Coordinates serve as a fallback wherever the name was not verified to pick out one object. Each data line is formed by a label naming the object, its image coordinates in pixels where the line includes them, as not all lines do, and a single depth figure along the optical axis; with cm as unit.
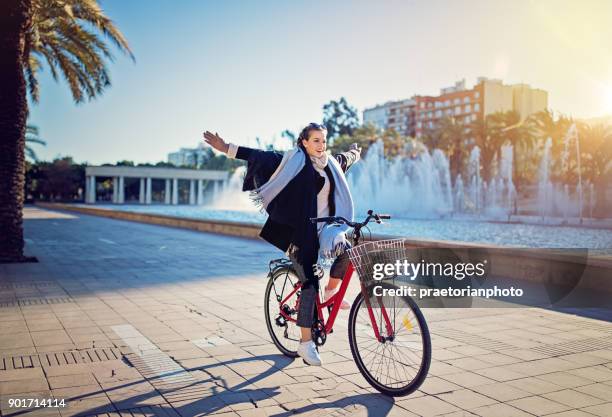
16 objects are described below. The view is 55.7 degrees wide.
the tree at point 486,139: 5350
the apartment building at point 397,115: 13062
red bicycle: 378
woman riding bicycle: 439
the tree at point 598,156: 4575
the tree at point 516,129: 5247
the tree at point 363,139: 6919
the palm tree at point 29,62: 1108
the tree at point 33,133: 4809
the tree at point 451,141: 6022
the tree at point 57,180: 9675
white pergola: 9188
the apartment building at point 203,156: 13365
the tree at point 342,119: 9525
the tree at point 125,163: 11882
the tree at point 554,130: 5012
